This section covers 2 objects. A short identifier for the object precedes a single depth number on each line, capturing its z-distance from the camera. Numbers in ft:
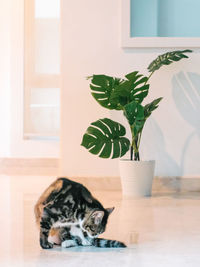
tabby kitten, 5.97
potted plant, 10.20
